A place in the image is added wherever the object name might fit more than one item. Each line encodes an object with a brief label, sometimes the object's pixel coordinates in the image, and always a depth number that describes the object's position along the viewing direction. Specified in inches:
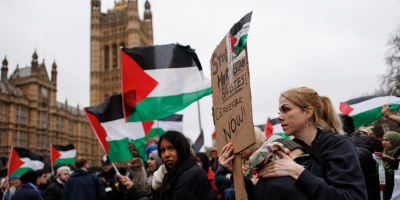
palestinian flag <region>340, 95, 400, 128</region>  231.5
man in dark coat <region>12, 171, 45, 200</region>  168.9
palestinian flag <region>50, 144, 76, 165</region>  495.2
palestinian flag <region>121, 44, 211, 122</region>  181.3
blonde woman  52.1
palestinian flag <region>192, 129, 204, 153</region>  393.5
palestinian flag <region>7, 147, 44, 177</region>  367.8
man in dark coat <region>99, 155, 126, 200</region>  192.9
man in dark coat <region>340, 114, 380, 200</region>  113.0
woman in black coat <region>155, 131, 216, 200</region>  93.0
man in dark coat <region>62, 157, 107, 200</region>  173.6
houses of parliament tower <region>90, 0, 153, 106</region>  1972.2
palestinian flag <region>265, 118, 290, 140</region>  364.8
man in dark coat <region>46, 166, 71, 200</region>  223.7
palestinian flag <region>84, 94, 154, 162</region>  178.5
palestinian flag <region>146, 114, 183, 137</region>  357.7
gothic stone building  1339.8
